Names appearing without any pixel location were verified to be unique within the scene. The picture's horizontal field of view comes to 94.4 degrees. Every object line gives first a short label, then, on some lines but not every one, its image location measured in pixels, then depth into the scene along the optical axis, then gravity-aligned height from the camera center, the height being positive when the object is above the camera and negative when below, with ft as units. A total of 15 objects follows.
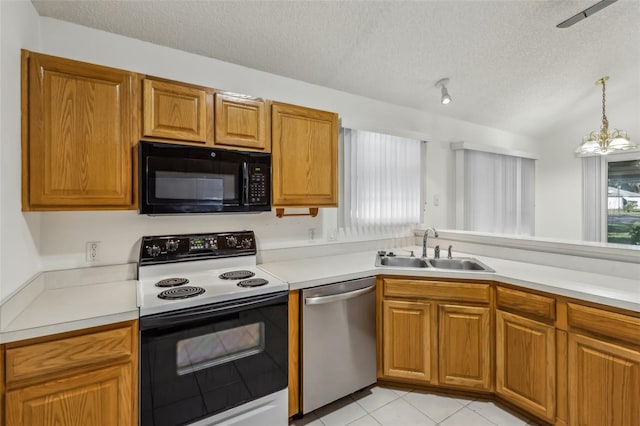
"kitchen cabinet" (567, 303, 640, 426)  4.69 -2.60
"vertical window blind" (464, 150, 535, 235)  11.91 +0.83
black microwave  5.20 +0.63
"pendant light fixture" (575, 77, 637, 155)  9.80 +2.35
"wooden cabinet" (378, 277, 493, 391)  6.57 -2.75
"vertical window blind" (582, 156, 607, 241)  13.52 +0.61
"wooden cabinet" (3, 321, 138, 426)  3.68 -2.22
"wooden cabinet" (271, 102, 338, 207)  6.66 +1.32
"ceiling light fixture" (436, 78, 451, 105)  8.52 +3.78
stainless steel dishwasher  5.96 -2.74
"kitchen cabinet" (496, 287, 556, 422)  5.61 -2.80
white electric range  4.46 -2.13
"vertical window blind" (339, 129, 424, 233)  8.89 +0.97
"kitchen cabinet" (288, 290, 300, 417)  5.81 -2.75
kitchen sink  7.75 -1.39
